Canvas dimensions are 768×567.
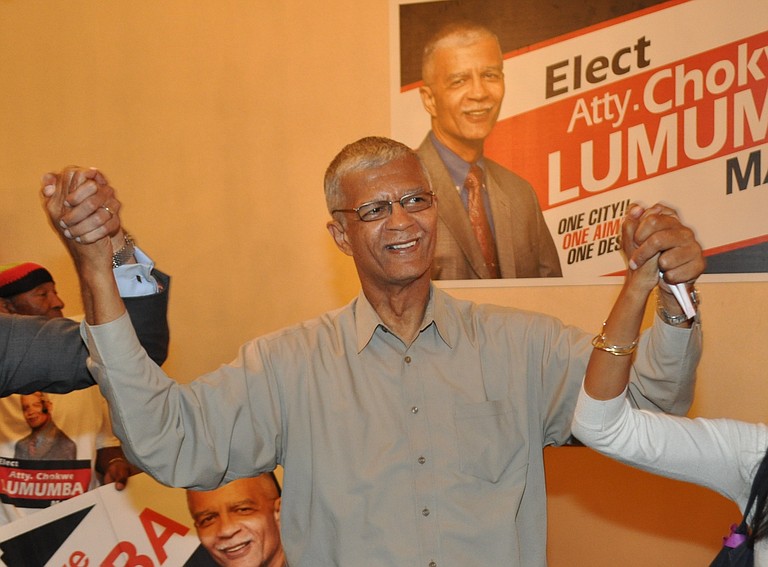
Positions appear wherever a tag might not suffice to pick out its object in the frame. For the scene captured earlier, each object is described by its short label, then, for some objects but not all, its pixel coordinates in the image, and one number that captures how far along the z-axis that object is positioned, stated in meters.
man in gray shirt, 1.65
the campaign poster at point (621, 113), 3.09
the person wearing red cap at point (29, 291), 3.38
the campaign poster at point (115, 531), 2.84
